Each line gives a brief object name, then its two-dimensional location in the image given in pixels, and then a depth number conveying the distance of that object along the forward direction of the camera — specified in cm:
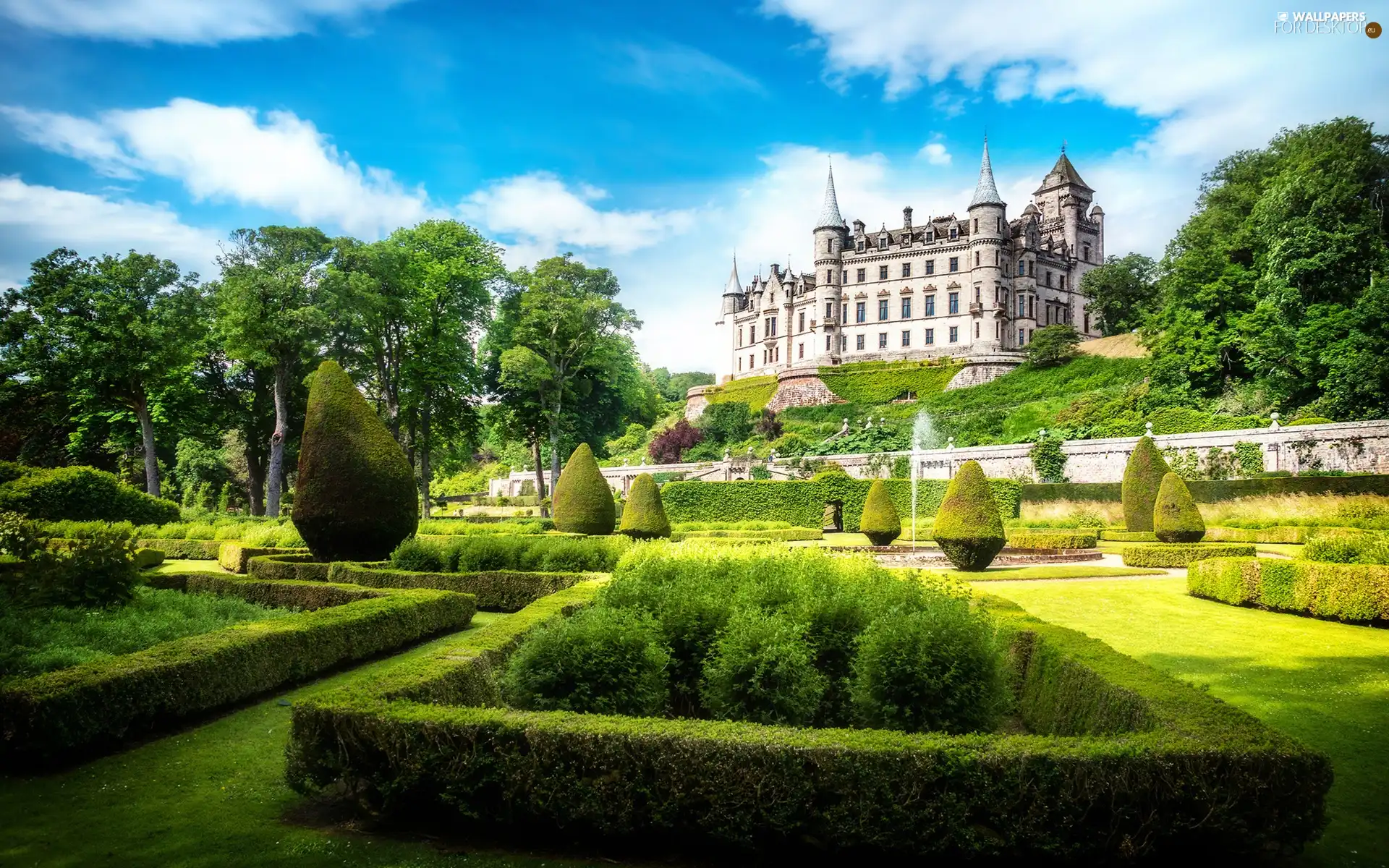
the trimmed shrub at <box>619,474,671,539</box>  2134
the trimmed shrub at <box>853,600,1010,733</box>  579
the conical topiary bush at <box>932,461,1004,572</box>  1645
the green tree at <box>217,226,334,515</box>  2938
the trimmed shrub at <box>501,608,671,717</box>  585
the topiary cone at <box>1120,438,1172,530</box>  2206
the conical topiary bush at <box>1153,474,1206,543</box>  1956
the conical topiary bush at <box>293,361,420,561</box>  1471
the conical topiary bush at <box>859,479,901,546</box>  2211
